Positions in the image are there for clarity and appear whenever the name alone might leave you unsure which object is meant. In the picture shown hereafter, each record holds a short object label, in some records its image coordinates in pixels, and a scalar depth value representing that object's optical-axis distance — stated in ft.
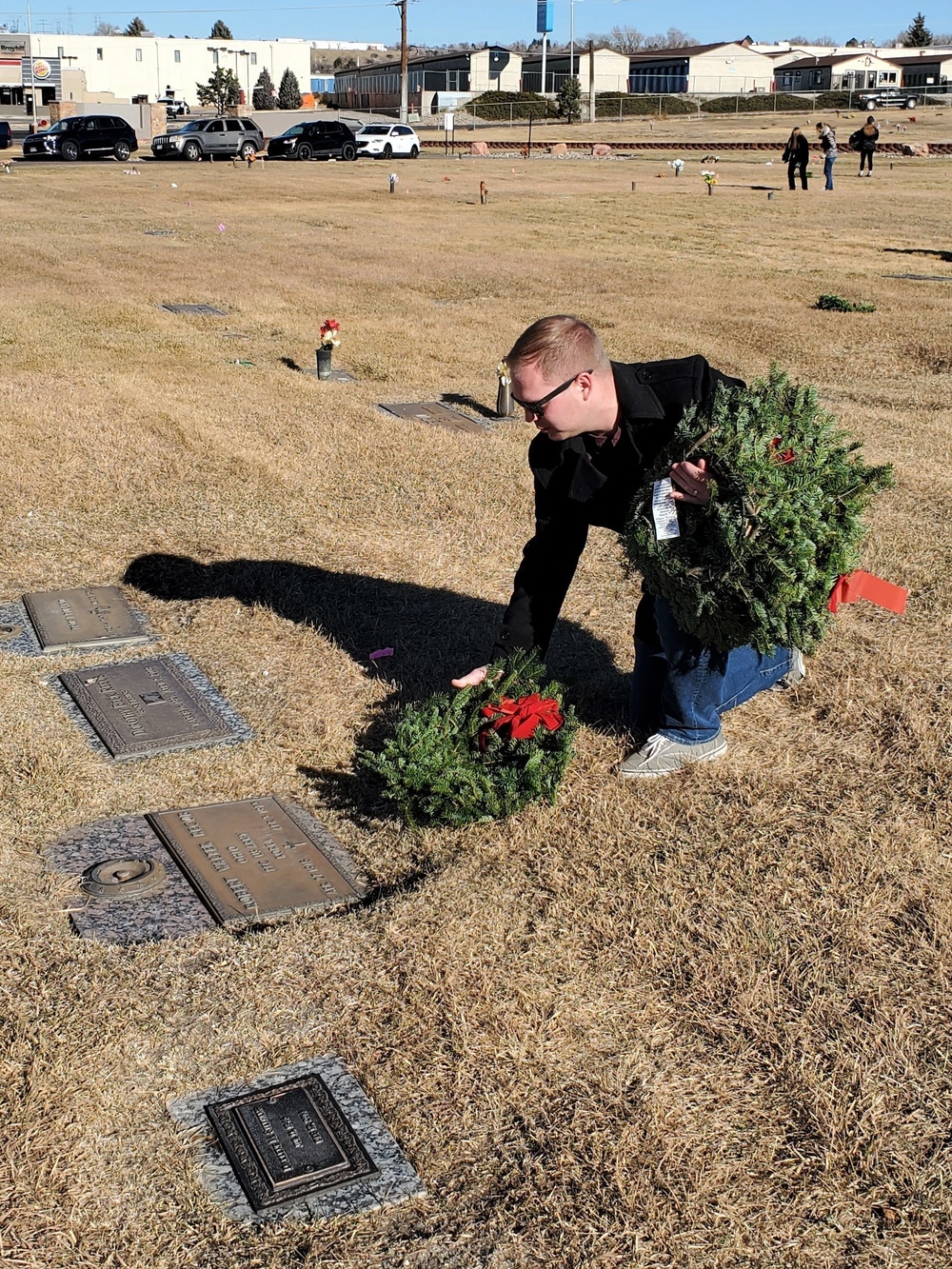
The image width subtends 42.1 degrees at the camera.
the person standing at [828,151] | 97.66
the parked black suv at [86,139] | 122.01
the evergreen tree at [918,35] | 387.96
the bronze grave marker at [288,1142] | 8.05
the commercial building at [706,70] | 311.06
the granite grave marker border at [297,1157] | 7.92
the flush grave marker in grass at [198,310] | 41.66
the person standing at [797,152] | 96.32
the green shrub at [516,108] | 239.09
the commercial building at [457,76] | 307.58
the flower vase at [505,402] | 28.70
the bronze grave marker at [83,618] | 16.51
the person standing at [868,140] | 111.75
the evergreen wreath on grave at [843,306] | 44.75
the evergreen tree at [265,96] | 290.56
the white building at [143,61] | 314.76
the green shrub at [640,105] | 243.81
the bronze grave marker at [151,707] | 13.88
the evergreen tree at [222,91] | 265.95
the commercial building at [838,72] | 314.76
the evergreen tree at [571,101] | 221.66
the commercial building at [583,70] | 305.32
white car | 139.03
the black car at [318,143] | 135.64
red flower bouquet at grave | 32.04
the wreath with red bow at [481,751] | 11.93
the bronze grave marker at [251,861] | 11.02
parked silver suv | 131.03
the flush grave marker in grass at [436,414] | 28.40
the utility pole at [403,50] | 190.72
